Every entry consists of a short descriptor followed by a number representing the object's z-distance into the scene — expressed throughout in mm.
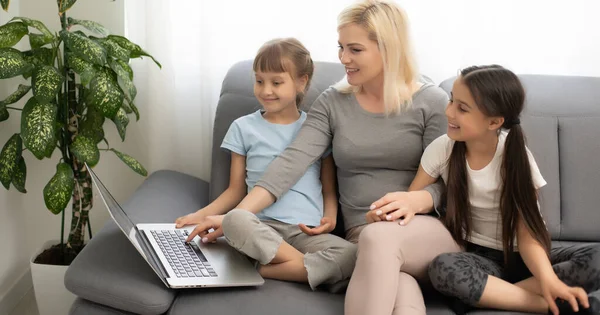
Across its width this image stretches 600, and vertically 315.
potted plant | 2135
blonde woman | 2070
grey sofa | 1785
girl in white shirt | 1785
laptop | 1801
